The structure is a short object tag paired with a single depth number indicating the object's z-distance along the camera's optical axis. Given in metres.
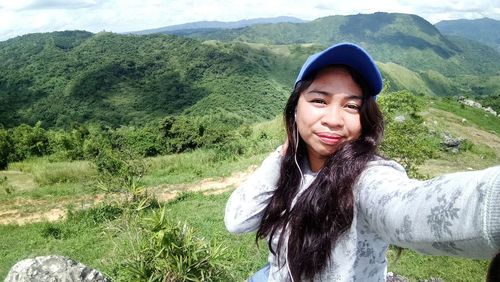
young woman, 1.00
